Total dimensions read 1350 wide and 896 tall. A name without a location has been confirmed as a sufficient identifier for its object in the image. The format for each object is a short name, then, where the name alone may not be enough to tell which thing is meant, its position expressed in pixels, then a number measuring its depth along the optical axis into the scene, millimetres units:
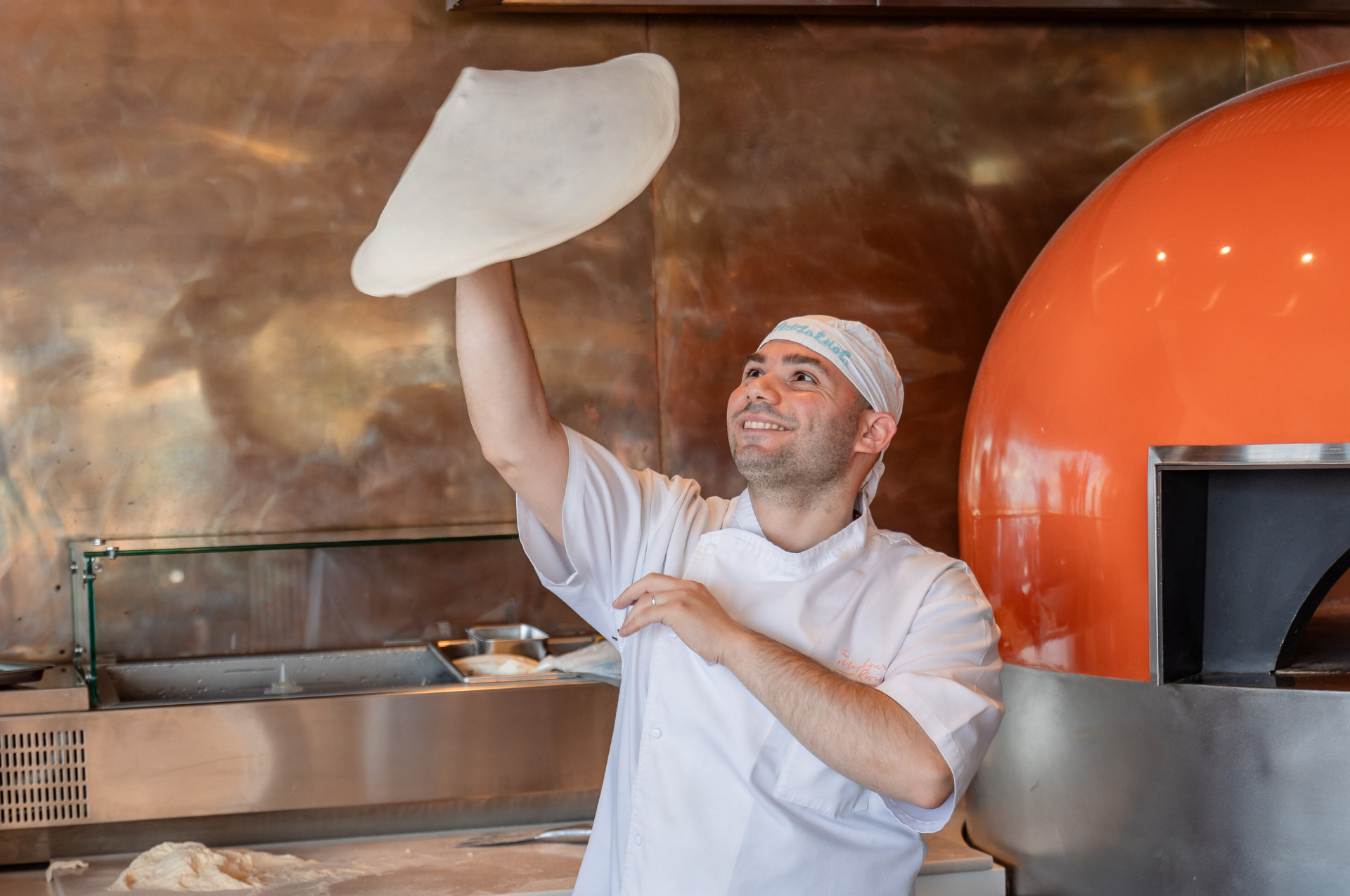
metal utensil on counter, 2436
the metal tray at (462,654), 2424
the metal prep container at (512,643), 2740
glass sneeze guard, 2629
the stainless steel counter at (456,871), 2176
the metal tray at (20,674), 2268
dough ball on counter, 2142
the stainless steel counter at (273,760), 2211
